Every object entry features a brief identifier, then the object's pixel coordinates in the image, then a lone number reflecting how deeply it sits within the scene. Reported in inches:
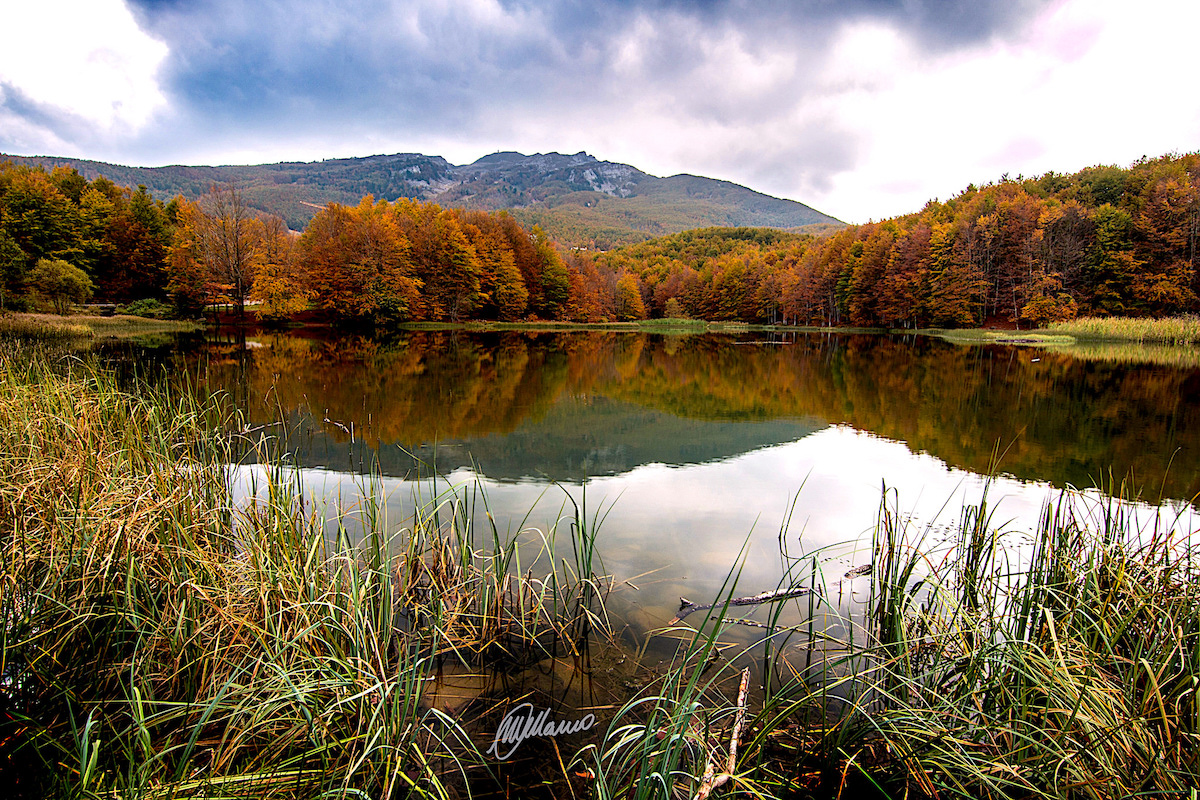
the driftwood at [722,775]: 76.3
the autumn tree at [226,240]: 1567.4
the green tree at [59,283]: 1213.1
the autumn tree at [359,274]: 1819.6
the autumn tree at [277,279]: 1664.6
